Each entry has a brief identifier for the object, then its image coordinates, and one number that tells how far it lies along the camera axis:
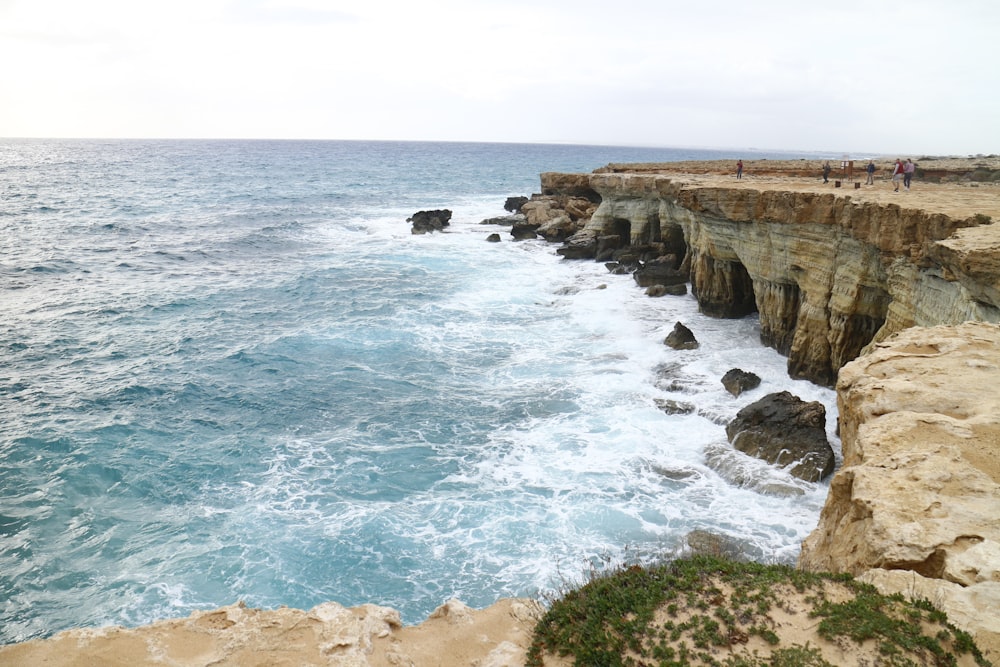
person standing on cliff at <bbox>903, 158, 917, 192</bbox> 22.70
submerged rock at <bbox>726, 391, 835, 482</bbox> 15.48
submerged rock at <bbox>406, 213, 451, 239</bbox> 53.53
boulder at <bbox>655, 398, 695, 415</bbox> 19.01
